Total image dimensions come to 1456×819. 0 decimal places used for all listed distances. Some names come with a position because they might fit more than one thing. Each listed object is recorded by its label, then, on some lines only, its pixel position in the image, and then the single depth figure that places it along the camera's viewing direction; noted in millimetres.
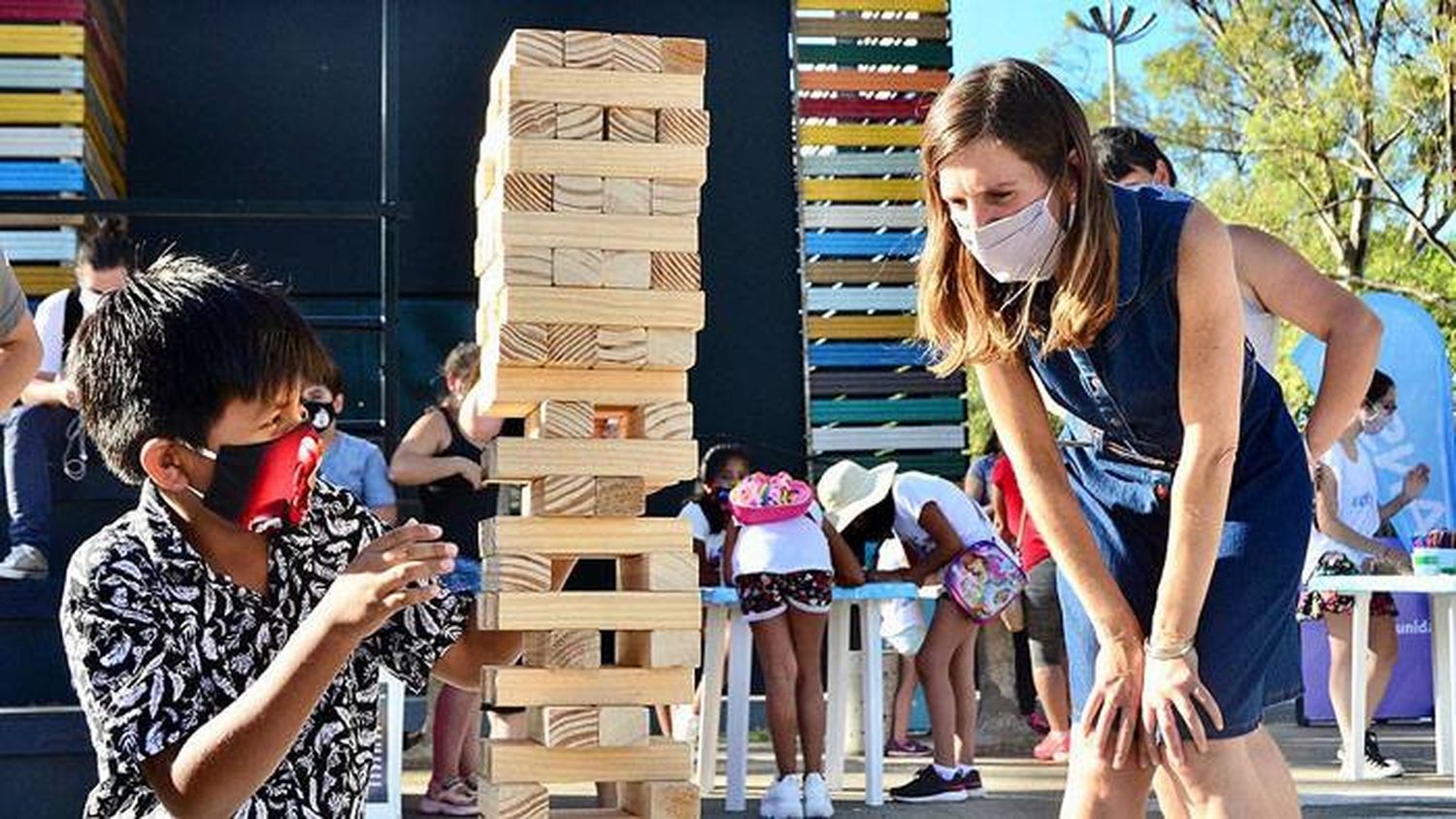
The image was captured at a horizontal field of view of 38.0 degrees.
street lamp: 28750
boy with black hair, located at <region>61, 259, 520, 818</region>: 2305
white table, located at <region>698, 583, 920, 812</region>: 8242
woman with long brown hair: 3152
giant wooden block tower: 4953
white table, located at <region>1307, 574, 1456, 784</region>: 8414
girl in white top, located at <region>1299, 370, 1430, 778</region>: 9094
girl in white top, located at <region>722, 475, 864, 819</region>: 7879
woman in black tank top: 7770
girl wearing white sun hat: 8555
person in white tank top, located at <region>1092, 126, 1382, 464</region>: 3588
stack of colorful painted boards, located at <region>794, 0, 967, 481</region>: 12961
